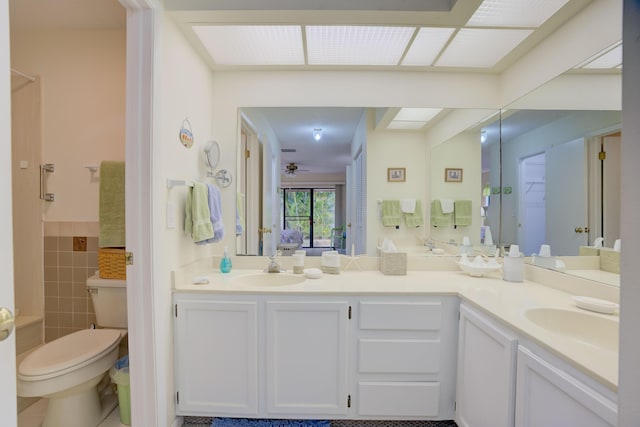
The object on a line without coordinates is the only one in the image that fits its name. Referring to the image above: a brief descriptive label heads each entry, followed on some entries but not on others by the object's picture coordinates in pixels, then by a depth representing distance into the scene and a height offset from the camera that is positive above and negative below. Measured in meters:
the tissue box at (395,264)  1.99 -0.36
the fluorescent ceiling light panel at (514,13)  1.47 +1.05
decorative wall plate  1.69 +0.46
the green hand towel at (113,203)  1.78 +0.05
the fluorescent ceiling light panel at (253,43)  1.70 +1.06
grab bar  2.12 +0.23
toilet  1.45 -0.80
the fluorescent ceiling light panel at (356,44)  1.70 +1.05
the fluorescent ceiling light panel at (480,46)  1.69 +1.04
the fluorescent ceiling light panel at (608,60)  1.33 +0.73
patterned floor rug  1.67 -1.23
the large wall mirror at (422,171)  1.61 +0.29
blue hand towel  1.83 -0.03
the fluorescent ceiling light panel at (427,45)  1.70 +1.05
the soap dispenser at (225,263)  2.00 -0.36
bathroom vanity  1.59 -0.77
